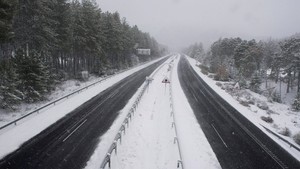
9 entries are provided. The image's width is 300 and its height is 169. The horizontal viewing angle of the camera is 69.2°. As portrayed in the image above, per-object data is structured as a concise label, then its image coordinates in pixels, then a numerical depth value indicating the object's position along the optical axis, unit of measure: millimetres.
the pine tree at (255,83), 45250
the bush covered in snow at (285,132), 19031
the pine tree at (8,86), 18859
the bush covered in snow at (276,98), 37844
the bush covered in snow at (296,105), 30225
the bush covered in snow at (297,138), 17588
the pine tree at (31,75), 21922
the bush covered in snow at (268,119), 22612
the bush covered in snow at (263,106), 27903
